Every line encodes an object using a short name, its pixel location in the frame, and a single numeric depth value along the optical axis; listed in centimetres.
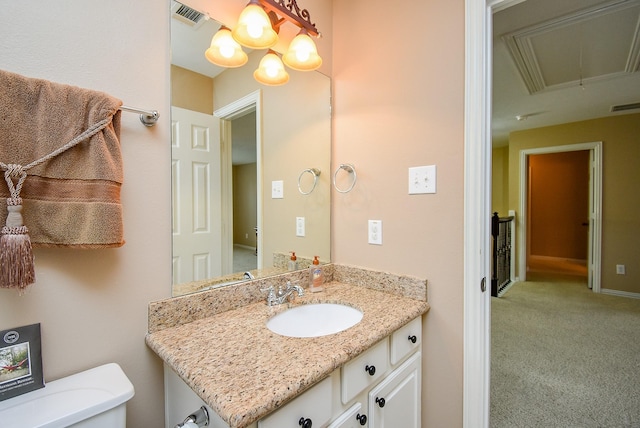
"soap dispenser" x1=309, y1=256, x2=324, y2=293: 139
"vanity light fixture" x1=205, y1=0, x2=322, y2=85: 109
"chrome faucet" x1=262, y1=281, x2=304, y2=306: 119
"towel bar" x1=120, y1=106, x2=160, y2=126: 91
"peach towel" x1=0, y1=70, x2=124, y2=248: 69
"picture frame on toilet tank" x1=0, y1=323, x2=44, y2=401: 69
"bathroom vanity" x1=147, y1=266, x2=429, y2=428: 65
